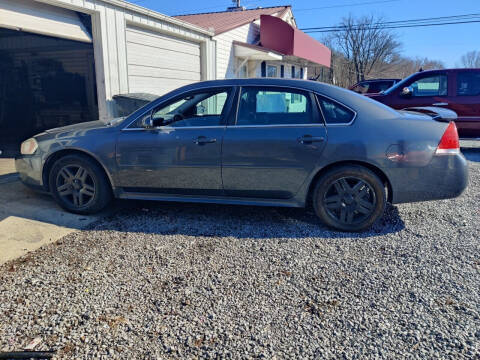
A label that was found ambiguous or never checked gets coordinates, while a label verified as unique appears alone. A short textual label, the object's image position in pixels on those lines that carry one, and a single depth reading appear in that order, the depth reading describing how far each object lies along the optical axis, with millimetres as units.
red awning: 14602
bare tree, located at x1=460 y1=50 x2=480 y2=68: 79938
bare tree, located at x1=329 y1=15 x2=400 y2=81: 45625
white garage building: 7559
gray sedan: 3852
